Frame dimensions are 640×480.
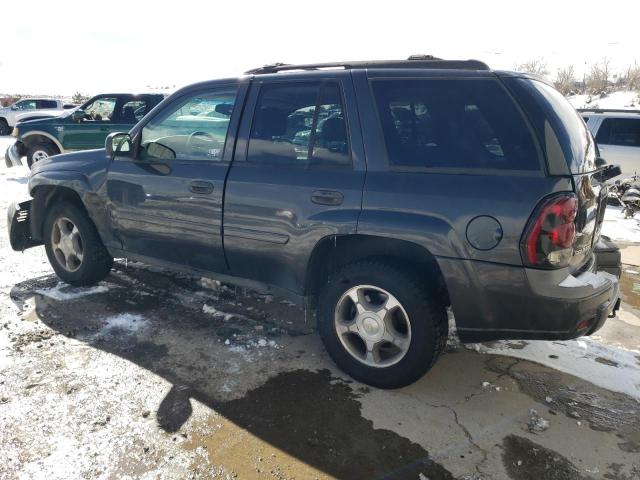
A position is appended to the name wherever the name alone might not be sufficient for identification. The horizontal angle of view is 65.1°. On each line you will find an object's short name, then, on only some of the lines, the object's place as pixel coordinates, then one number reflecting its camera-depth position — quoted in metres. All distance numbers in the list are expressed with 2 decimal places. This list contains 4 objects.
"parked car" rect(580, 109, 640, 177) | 9.70
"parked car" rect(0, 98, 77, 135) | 21.37
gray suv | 2.59
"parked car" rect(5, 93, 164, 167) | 10.35
